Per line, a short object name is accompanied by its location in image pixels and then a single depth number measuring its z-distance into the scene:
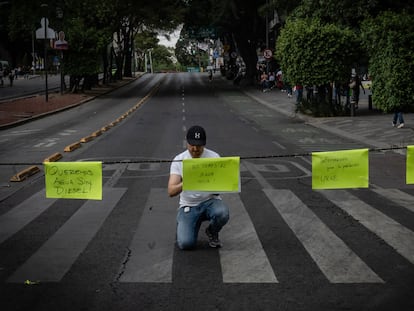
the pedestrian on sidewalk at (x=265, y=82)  54.42
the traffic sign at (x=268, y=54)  50.88
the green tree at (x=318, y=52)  27.80
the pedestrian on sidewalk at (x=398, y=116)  23.09
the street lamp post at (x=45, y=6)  47.58
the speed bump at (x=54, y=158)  15.08
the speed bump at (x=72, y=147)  17.81
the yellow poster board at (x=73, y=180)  7.45
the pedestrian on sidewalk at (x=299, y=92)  33.68
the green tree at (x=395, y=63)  22.89
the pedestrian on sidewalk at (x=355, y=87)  29.44
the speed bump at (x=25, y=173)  13.02
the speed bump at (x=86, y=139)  20.22
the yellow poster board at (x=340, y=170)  7.55
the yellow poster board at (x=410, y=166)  7.87
